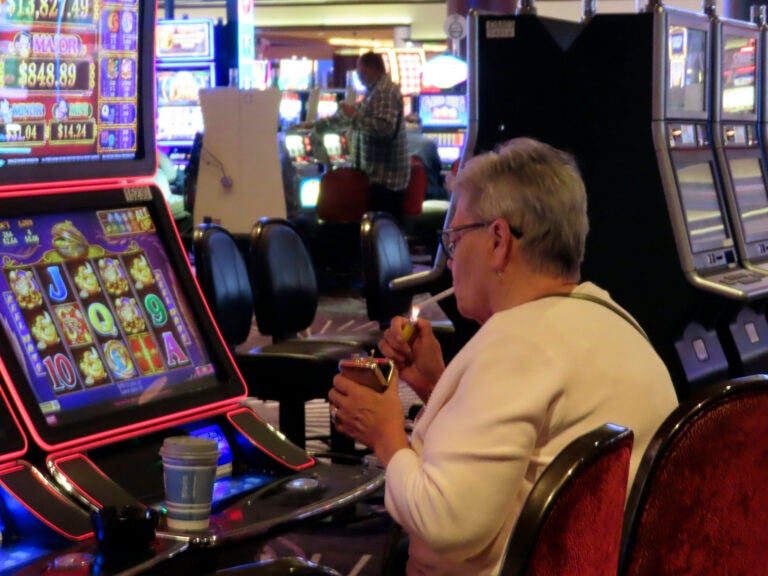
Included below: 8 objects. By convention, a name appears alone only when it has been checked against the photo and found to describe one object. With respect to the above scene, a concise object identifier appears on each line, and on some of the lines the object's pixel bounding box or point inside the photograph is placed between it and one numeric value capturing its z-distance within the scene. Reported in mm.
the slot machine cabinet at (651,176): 4301
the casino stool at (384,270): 4406
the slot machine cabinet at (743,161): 4766
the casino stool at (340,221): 8562
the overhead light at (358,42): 20542
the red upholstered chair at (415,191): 9039
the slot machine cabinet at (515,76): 4395
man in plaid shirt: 8297
